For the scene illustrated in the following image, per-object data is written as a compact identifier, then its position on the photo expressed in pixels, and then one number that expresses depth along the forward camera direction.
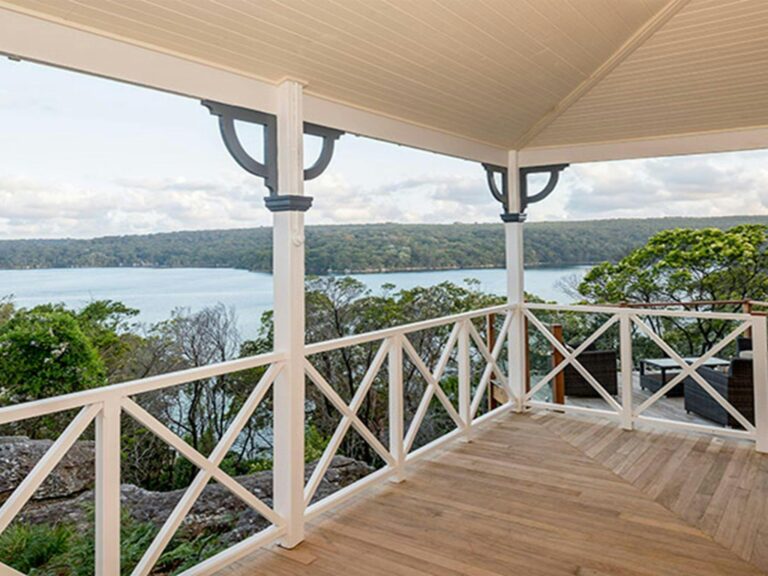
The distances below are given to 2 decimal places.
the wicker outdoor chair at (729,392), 4.68
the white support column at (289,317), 2.69
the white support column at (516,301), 5.11
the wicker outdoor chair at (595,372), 6.07
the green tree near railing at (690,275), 8.39
